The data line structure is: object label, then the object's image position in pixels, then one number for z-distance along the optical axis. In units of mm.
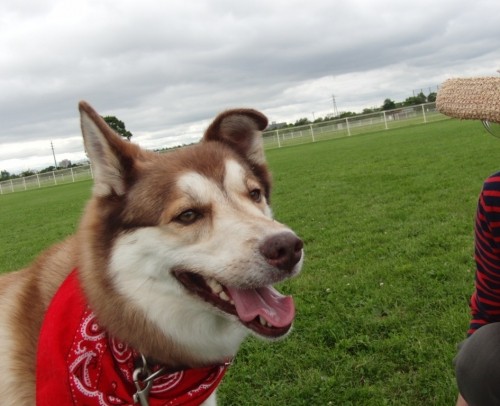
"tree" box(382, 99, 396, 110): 62812
